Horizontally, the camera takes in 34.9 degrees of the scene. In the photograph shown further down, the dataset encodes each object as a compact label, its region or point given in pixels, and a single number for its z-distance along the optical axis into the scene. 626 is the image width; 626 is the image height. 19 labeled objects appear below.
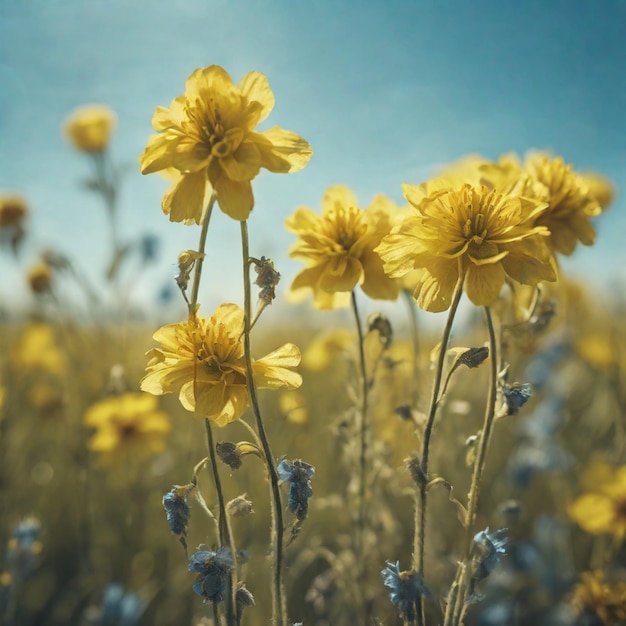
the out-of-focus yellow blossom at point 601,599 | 0.38
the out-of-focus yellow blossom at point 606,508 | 0.45
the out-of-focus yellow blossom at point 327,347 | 0.54
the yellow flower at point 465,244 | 0.30
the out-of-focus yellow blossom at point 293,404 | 0.40
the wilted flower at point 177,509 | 0.29
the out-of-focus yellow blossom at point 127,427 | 0.60
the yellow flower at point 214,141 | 0.29
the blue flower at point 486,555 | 0.30
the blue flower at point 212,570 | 0.29
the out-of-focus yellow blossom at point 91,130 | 0.70
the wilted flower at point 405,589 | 0.29
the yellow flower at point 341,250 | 0.34
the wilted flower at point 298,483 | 0.30
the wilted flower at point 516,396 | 0.30
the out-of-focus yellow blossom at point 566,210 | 0.35
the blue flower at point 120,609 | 0.43
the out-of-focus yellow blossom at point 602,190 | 0.68
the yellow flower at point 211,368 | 0.29
